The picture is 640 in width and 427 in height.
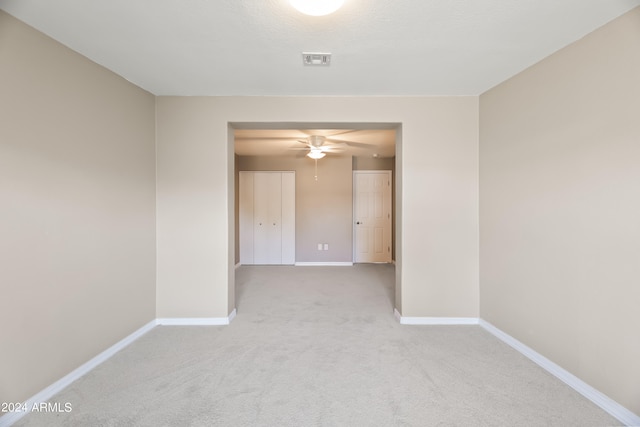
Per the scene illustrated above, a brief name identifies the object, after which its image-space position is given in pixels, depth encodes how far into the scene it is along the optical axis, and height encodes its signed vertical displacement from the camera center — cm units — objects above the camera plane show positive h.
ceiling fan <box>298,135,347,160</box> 434 +118
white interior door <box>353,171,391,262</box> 630 -12
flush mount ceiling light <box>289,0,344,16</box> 137 +105
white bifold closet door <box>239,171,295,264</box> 608 -14
